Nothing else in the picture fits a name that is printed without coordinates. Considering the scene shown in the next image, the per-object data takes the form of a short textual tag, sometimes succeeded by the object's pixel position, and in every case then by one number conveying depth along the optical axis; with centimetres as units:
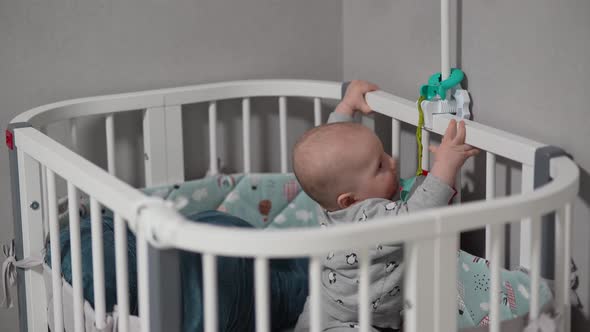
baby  220
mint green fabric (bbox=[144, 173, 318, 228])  270
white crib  183
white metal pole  238
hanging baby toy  241
